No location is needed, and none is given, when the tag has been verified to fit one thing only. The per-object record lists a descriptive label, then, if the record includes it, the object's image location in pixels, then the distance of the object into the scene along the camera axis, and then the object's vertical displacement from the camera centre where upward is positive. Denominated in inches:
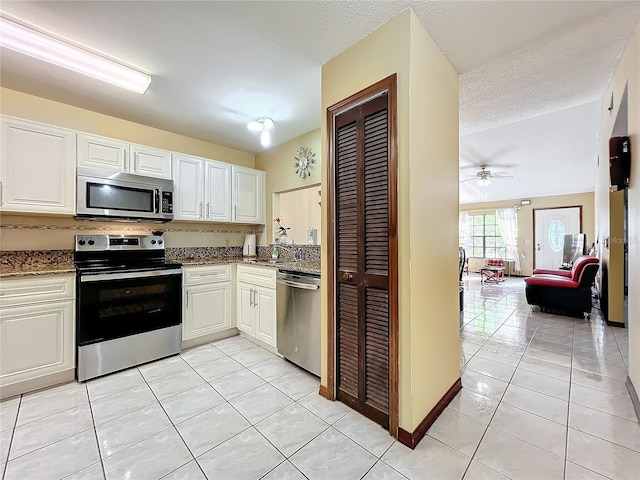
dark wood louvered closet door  69.1 -4.2
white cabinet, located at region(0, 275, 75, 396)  82.4 -27.0
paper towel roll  158.4 -2.9
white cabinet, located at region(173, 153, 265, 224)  128.3 +24.9
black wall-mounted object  80.4 +23.6
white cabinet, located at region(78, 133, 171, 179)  103.5 +33.5
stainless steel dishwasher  92.1 -26.8
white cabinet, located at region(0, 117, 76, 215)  89.8 +24.4
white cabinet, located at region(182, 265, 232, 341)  118.9 -26.4
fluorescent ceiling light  71.2 +51.7
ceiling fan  212.8 +54.2
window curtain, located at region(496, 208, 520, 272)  346.3 +13.9
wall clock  133.6 +38.5
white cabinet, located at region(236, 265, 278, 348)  112.5 -26.5
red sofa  153.4 -27.9
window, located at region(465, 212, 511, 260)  365.7 +5.6
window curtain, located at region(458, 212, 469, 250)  394.7 +18.7
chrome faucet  139.7 -6.0
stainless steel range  93.0 -23.1
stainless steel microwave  102.0 +17.4
